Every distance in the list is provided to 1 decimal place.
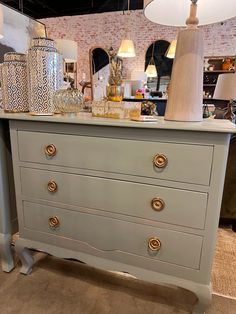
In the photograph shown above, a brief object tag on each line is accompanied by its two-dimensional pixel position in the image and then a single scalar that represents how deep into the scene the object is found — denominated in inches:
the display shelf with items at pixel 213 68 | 218.8
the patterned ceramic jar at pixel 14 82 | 46.4
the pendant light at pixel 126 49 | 155.9
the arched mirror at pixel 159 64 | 229.1
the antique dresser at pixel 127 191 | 34.7
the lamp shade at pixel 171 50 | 131.5
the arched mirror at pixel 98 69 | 137.4
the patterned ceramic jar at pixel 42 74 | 43.3
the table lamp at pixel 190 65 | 37.7
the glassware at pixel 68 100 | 43.9
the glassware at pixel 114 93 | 45.3
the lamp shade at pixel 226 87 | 99.9
